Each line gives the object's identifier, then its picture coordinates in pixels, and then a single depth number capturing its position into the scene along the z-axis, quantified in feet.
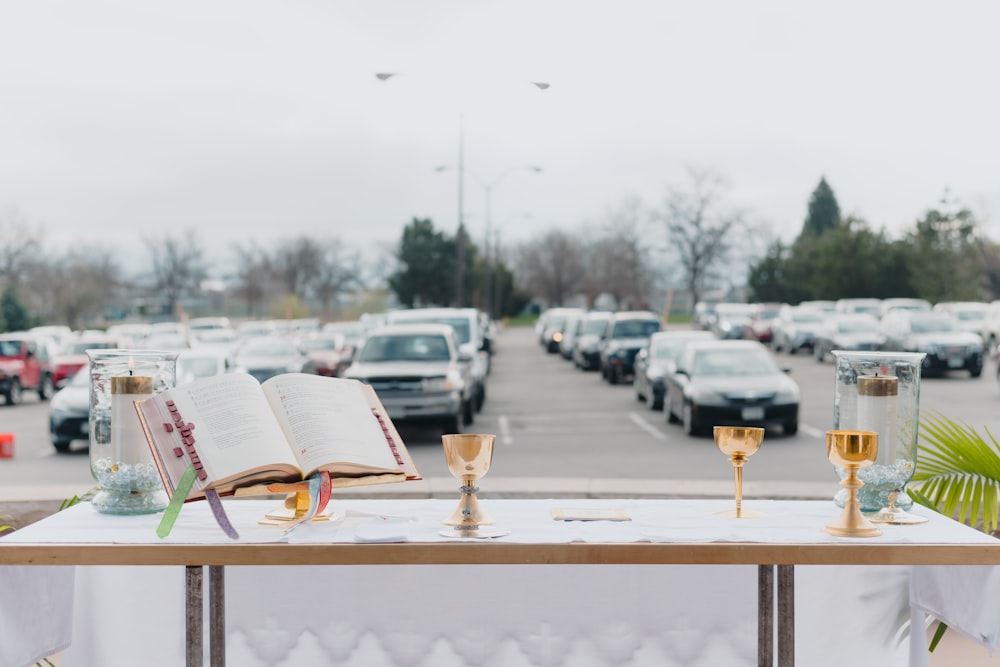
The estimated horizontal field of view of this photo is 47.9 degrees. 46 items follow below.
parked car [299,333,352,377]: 104.63
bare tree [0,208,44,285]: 269.23
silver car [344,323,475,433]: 56.24
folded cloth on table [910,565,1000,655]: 12.19
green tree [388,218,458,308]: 296.71
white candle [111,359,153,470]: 13.29
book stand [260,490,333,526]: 12.71
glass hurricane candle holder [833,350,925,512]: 13.28
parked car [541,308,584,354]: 164.55
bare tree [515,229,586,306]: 449.48
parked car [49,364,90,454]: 55.77
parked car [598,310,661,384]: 99.19
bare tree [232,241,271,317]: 379.55
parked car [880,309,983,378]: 97.81
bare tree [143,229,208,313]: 365.81
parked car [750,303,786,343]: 173.99
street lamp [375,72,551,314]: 164.76
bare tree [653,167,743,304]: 358.84
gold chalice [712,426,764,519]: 12.71
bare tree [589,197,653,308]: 397.80
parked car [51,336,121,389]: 100.07
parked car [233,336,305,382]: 81.41
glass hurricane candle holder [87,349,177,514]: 13.30
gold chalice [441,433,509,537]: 12.05
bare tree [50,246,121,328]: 259.19
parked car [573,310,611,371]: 118.62
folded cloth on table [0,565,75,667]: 12.29
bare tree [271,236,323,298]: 383.24
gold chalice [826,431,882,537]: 11.97
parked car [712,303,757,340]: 182.70
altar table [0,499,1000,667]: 13.53
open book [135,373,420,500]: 11.58
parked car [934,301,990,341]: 140.67
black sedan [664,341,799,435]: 57.06
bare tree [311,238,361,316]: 384.68
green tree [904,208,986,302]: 213.66
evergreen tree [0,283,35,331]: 212.52
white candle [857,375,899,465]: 13.41
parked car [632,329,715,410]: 73.61
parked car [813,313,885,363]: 116.78
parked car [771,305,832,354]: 144.36
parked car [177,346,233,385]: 68.85
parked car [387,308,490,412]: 78.64
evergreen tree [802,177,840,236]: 372.99
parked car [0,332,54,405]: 94.89
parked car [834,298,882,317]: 169.58
